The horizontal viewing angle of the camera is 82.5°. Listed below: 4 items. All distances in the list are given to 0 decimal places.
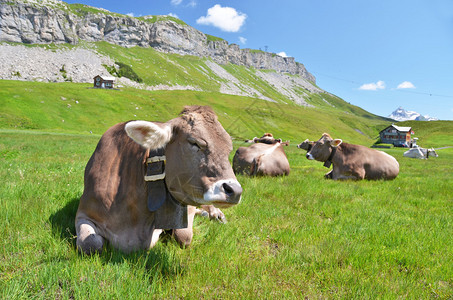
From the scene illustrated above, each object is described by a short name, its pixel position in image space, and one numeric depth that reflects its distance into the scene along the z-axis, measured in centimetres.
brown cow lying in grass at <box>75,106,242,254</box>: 290
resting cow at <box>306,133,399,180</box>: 1151
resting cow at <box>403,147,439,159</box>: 3553
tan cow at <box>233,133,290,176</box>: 1073
